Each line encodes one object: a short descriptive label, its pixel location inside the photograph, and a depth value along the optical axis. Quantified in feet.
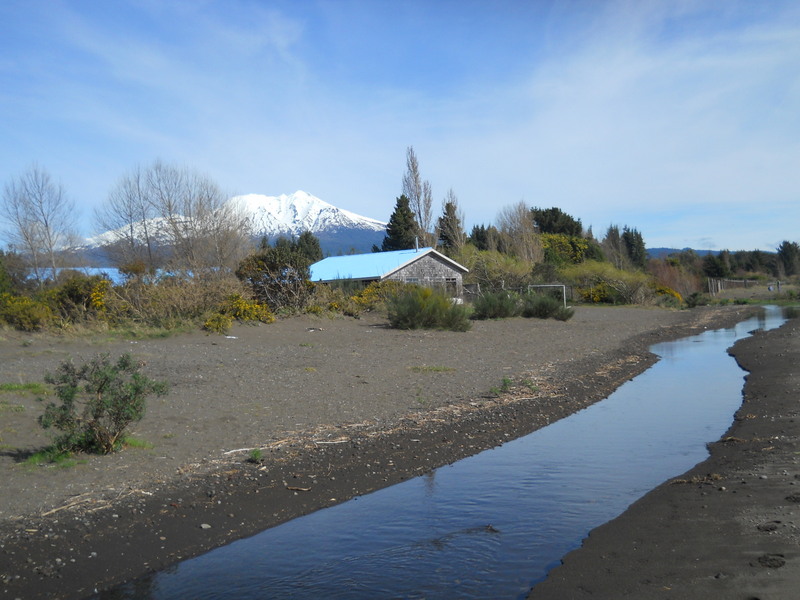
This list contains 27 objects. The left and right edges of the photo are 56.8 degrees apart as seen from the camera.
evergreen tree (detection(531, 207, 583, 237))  258.57
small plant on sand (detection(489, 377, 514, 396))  47.41
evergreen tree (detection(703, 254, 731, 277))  266.57
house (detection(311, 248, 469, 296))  138.41
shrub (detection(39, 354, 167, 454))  27.99
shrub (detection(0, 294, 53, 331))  67.10
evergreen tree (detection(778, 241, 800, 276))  283.18
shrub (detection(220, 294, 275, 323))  77.77
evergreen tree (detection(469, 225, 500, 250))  224.53
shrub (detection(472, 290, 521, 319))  109.29
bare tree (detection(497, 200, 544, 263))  208.44
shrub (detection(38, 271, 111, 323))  72.84
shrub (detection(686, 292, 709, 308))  188.33
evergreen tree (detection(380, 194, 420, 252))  217.77
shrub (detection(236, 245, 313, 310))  90.12
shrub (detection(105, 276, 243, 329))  72.90
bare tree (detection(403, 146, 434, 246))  210.79
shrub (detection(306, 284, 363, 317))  91.09
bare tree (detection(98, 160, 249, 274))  136.05
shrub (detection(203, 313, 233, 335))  71.27
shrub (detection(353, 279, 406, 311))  102.53
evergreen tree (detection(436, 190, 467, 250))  206.28
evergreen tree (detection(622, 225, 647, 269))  278.87
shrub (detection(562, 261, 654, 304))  176.55
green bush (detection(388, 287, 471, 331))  84.84
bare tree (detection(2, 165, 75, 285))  131.13
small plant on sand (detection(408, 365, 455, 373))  55.42
